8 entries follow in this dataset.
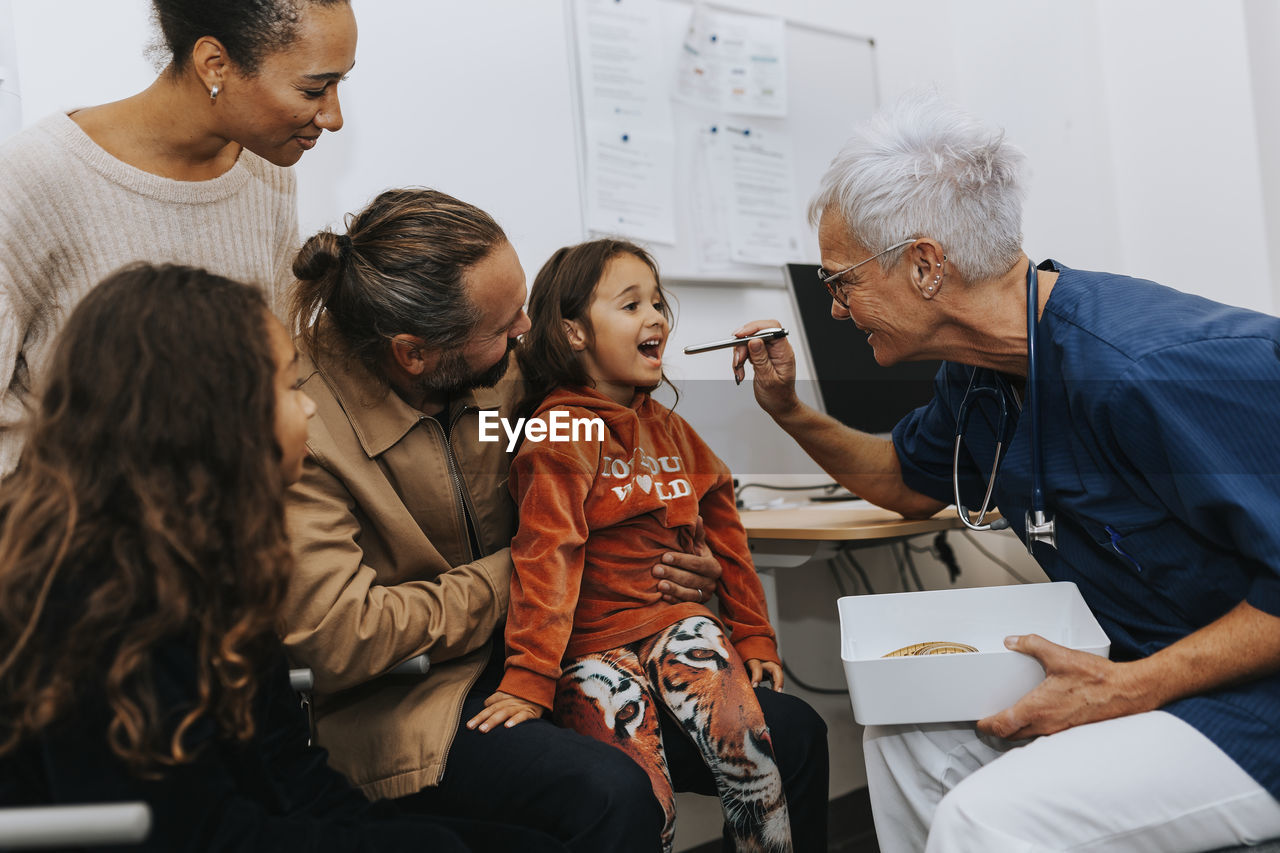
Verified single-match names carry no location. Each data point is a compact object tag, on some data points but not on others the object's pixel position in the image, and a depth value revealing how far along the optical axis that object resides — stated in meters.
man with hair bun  1.18
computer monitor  2.13
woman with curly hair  0.77
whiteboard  2.36
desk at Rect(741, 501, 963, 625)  1.67
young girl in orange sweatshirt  1.34
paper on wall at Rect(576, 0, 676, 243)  2.23
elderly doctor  1.01
